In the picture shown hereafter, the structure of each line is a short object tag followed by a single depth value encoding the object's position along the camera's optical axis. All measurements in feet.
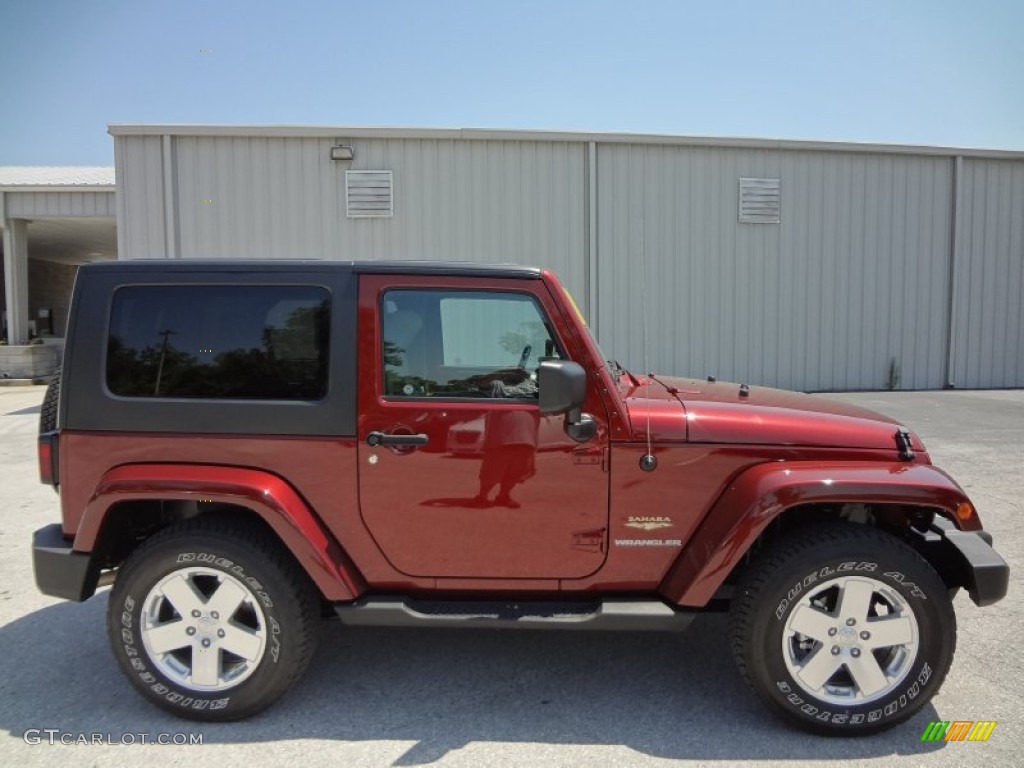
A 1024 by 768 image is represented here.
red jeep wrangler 8.39
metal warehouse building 34.63
